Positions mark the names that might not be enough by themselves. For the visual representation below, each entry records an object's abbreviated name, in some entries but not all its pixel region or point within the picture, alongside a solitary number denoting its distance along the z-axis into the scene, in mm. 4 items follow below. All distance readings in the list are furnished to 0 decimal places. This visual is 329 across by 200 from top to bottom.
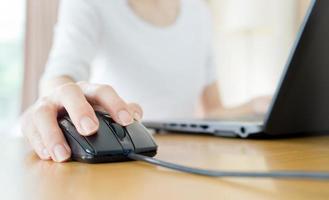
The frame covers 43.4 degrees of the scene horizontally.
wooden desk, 280
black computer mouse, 416
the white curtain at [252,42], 2477
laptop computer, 488
